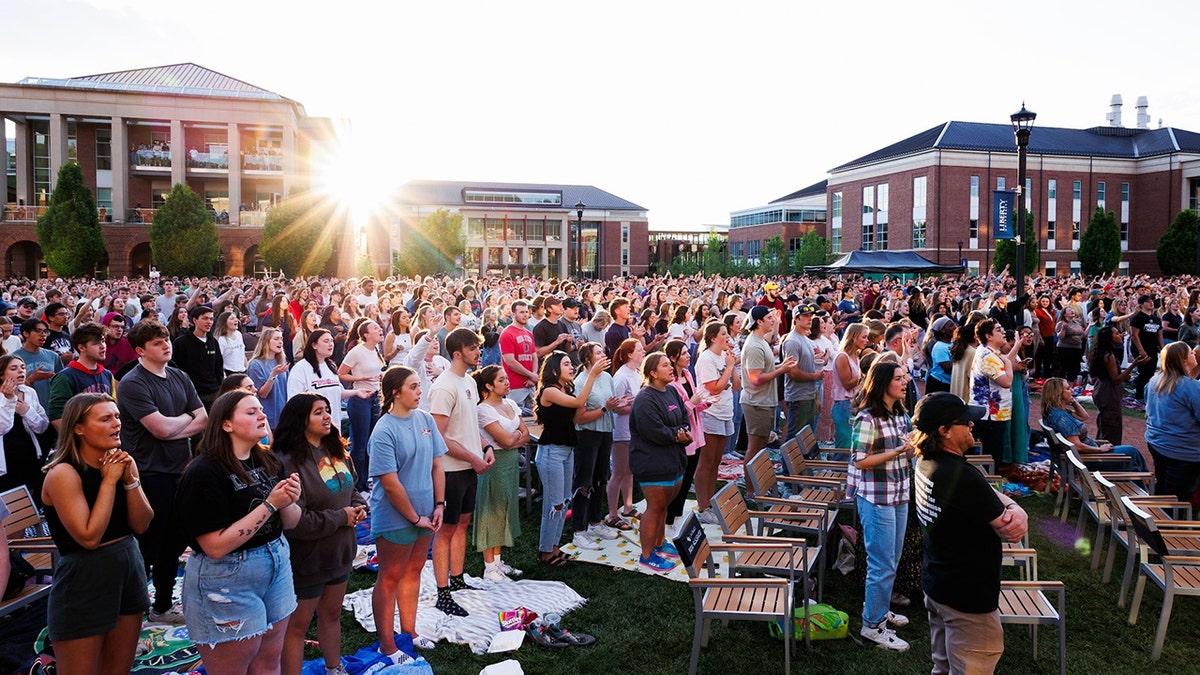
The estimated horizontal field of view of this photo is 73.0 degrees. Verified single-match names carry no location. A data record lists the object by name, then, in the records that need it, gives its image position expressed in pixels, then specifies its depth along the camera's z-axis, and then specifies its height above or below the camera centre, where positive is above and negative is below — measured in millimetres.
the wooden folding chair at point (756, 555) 6027 -1959
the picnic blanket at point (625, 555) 7302 -2416
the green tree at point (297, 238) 39781 +2957
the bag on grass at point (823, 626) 5934 -2376
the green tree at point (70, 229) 38031 +3114
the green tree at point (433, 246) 57406 +3943
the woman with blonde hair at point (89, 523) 4051 -1155
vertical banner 19625 +2232
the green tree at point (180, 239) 38781 +2775
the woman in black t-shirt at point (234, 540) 3938 -1193
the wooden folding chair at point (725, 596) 5312 -2036
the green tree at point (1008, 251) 49812 +3367
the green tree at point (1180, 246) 57781 +4328
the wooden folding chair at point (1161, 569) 5707 -1974
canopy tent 30844 +1503
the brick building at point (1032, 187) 69188 +10456
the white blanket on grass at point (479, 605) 6000 -2453
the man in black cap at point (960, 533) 4281 -1221
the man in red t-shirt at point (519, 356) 10039 -705
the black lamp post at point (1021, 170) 14898 +2630
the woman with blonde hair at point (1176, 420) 7547 -1076
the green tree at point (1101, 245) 61969 +4645
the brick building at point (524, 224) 91375 +8777
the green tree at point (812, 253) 78312 +4790
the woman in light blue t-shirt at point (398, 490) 5297 -1267
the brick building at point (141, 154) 45938 +8382
